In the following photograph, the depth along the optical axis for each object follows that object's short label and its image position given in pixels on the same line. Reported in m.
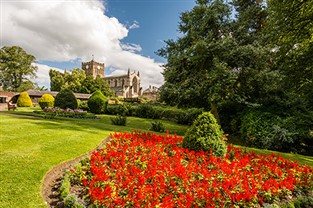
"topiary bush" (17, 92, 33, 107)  36.66
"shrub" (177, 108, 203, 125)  21.75
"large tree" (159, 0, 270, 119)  12.41
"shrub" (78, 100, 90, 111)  32.34
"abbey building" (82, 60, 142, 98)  96.05
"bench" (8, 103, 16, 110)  25.39
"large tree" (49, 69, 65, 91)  66.88
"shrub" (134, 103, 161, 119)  27.07
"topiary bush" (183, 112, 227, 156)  6.97
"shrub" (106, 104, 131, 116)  28.04
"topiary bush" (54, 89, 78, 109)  23.77
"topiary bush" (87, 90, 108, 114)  27.94
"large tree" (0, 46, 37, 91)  51.50
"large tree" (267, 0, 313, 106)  12.59
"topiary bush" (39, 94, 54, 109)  29.78
